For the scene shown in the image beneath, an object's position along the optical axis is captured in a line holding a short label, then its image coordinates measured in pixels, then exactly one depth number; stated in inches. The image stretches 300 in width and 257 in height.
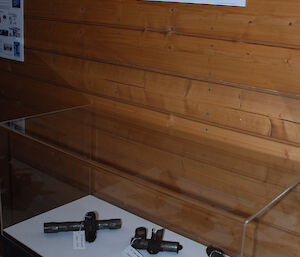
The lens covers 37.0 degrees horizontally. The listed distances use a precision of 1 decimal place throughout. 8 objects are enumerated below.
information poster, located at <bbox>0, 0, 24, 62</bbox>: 93.1
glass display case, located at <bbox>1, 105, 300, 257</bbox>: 49.3
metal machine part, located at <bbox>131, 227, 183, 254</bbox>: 64.8
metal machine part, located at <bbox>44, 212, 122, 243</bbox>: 68.4
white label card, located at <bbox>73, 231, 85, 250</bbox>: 66.9
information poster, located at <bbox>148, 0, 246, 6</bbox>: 58.0
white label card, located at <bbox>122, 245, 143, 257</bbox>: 64.4
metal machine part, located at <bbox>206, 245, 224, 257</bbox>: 58.9
